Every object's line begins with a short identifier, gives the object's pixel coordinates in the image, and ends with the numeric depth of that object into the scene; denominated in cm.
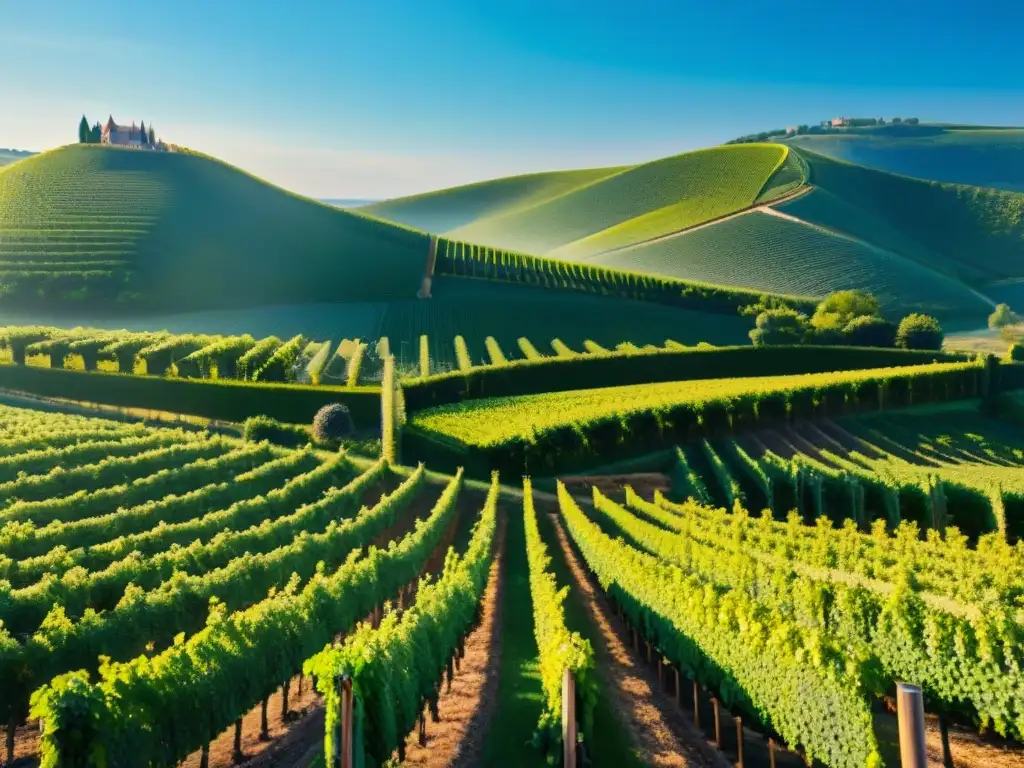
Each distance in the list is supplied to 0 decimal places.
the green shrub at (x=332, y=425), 4525
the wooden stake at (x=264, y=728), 1600
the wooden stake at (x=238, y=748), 1486
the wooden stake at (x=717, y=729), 1564
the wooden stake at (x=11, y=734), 1464
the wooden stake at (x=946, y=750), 1435
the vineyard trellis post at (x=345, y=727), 1114
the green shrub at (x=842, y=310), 7733
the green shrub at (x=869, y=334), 7469
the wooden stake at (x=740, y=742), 1427
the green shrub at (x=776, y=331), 7244
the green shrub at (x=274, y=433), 4494
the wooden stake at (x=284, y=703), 1677
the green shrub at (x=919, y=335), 7388
